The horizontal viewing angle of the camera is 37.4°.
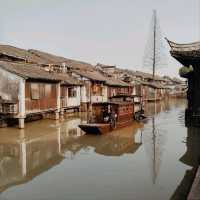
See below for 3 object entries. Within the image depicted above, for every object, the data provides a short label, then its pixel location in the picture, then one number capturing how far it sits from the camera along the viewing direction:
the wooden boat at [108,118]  19.03
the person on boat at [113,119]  20.66
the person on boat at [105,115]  20.91
